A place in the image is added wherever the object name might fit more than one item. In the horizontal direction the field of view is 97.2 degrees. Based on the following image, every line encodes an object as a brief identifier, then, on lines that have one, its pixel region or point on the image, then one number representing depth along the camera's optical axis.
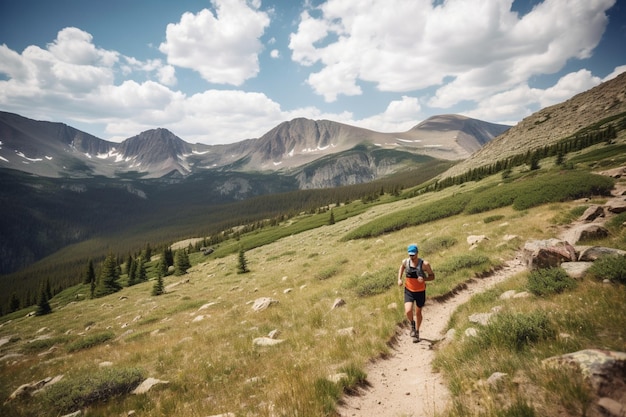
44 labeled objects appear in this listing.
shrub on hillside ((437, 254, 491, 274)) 14.95
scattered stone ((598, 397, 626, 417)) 3.68
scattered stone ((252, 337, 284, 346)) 10.95
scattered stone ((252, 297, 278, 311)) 17.38
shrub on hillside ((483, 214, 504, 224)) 25.06
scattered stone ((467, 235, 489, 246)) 18.96
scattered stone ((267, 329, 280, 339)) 11.89
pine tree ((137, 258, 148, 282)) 69.66
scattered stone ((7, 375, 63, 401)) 10.06
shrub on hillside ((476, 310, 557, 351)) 6.11
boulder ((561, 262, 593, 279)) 8.61
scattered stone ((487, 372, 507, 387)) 5.04
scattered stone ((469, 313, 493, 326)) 7.99
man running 9.88
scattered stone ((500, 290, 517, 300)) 9.38
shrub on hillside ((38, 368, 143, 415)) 8.18
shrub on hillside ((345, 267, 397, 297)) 15.31
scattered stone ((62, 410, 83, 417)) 7.43
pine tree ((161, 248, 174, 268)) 76.43
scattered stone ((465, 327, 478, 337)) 7.36
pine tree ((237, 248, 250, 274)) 39.12
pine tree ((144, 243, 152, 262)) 113.25
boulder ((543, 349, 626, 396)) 3.85
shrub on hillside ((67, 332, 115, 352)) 17.39
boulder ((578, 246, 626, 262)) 9.49
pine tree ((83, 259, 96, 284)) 85.56
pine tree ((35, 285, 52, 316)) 43.47
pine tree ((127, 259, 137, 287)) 67.47
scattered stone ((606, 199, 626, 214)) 15.33
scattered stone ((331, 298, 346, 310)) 14.18
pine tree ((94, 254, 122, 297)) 58.59
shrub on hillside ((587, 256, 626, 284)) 7.59
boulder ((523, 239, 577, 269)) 10.41
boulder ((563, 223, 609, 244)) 12.99
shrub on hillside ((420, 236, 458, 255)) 20.77
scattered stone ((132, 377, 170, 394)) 8.52
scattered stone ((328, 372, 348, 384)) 6.84
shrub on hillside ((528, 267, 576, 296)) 8.38
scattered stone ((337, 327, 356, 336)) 10.20
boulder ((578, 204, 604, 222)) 16.73
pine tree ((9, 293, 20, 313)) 84.62
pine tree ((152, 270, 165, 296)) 37.53
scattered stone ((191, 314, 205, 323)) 18.47
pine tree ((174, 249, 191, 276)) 62.34
